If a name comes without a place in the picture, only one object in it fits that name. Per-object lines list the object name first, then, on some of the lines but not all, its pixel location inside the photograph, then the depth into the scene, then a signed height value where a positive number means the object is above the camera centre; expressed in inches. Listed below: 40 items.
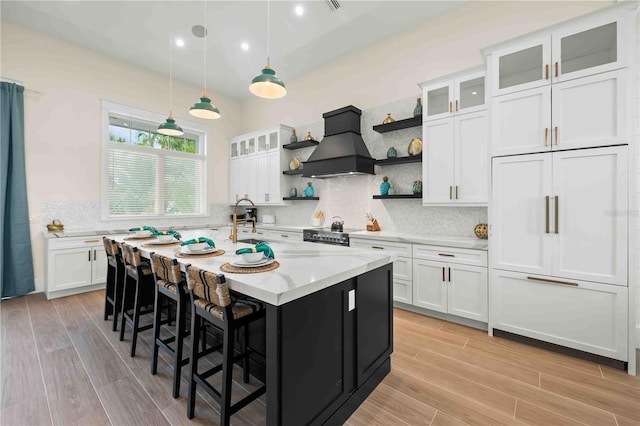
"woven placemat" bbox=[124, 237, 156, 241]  116.6 -11.9
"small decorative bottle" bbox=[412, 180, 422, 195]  146.5 +12.8
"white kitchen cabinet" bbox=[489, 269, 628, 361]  86.7 -34.7
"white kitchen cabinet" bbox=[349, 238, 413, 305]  131.6 -28.3
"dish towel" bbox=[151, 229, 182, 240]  109.5 -9.8
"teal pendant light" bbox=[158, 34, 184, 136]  134.7 +40.6
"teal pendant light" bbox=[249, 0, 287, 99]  93.8 +43.6
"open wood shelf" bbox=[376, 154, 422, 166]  143.4 +27.7
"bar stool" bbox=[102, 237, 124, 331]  112.1 -29.8
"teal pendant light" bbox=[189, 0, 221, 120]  114.9 +42.7
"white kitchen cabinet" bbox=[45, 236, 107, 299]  149.6 -31.1
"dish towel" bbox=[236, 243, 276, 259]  67.5 -9.8
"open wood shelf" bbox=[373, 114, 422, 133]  142.0 +46.8
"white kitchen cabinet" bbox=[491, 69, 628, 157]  86.2 +32.7
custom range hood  155.2 +36.1
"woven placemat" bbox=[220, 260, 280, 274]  62.7 -13.6
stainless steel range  153.6 -14.6
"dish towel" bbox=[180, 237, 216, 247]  85.7 -9.7
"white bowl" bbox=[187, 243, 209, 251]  85.3 -11.2
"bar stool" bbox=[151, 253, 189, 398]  73.5 -24.8
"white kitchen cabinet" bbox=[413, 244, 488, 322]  113.4 -31.5
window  188.5 +32.9
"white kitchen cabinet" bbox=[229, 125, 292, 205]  210.1 +36.6
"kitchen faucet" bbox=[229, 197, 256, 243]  110.4 -8.5
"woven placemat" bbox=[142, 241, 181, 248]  100.6 -12.7
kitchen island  51.1 -26.1
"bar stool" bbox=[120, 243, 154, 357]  92.8 -30.2
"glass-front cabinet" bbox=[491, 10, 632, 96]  86.8 +54.6
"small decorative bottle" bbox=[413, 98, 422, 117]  144.6 +54.0
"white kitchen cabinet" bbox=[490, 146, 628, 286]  86.3 -1.1
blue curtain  145.3 +7.0
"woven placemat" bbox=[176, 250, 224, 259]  82.6 -13.4
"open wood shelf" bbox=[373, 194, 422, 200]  143.5 +8.0
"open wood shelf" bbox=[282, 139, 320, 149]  194.9 +48.4
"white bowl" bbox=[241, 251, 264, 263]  66.5 -11.2
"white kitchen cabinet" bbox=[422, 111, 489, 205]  120.3 +23.5
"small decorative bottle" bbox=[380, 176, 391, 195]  159.5 +14.4
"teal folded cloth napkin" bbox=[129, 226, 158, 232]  133.7 -9.1
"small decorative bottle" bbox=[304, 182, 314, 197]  200.4 +14.5
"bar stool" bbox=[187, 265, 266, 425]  58.0 -24.3
